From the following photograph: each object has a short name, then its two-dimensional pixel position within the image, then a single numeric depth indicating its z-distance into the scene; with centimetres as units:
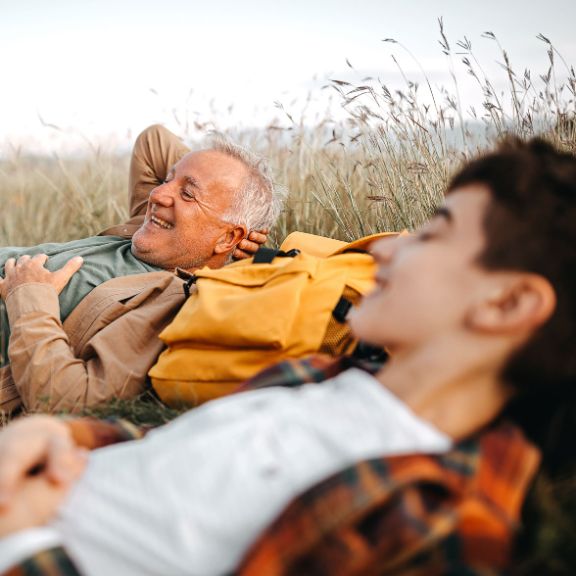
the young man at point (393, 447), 141
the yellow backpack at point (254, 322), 245
